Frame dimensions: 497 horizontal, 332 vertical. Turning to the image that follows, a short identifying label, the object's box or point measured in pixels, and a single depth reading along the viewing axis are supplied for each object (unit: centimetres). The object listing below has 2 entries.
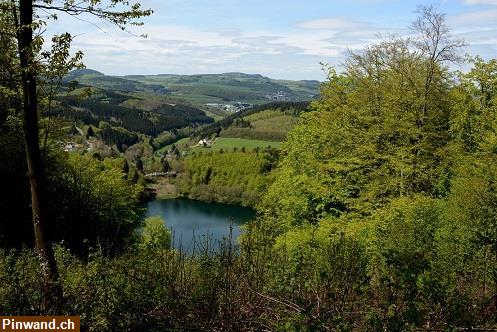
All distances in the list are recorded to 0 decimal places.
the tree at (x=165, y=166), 12394
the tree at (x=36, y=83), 787
